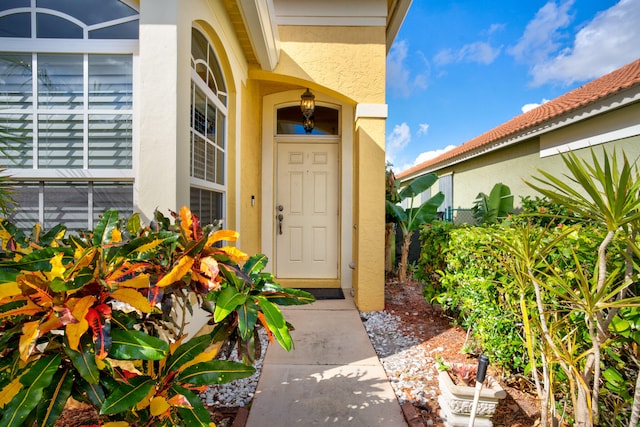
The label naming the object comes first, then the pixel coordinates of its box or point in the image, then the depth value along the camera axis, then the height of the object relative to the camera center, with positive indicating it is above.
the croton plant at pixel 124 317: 1.03 -0.39
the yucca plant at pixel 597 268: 1.46 -0.28
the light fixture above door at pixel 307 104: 5.30 +1.85
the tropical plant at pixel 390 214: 6.41 -0.02
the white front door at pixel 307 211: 5.82 +0.03
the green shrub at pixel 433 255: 4.14 -0.57
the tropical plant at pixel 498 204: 6.36 +0.20
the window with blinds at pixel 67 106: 2.49 +0.85
